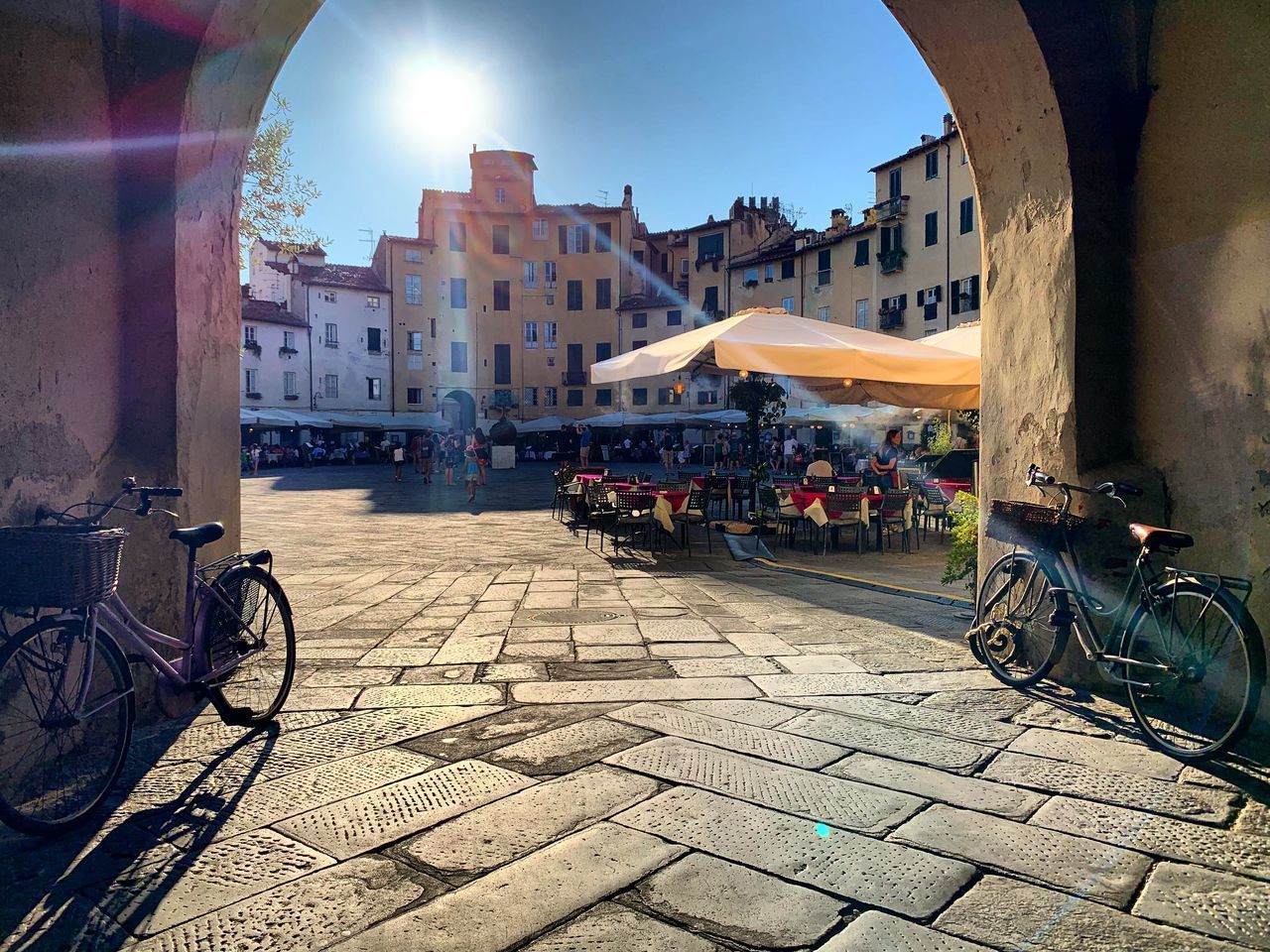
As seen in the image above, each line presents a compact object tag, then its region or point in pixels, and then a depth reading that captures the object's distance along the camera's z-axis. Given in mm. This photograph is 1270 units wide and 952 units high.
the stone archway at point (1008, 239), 3139
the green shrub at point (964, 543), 5305
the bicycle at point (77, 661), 2453
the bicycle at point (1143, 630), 3059
